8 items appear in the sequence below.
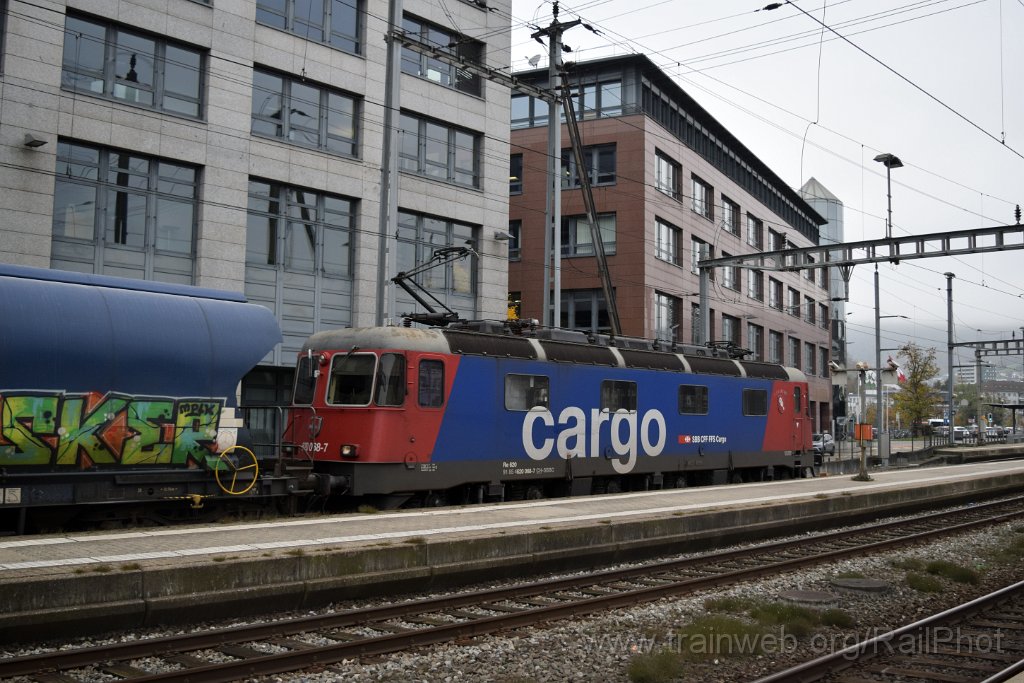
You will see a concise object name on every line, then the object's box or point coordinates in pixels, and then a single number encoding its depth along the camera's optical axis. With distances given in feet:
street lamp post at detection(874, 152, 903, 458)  113.09
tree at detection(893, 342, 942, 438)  236.63
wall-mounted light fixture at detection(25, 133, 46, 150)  66.28
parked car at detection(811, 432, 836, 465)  171.10
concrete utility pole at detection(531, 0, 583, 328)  84.07
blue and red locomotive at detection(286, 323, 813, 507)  53.36
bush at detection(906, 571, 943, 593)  40.27
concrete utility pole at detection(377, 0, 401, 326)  65.92
